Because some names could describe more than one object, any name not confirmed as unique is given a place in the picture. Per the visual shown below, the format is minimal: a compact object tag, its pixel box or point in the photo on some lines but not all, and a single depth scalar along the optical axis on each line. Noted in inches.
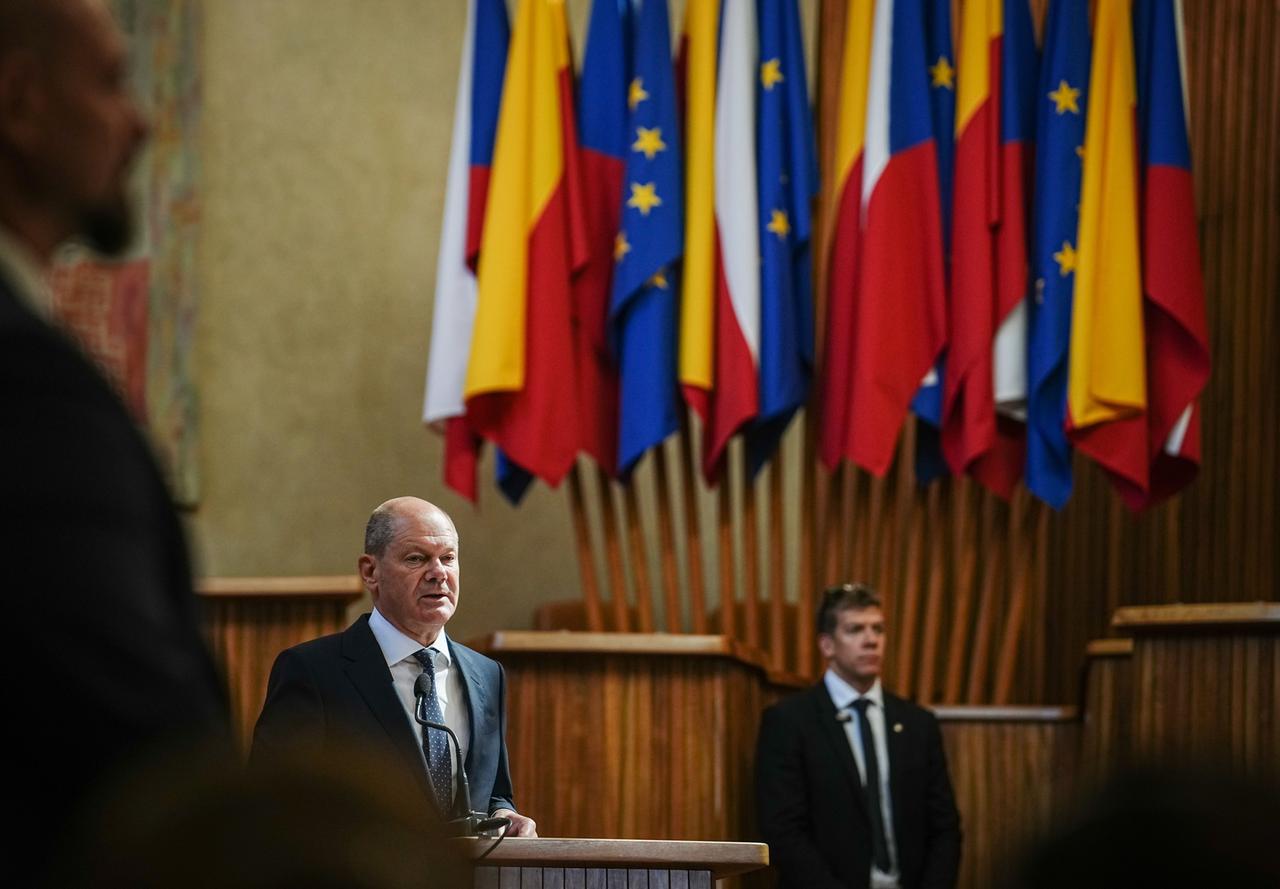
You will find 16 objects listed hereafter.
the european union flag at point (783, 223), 497.0
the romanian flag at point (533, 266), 490.9
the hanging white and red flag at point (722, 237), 493.4
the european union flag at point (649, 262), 490.9
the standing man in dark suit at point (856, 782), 427.8
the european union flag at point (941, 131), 514.0
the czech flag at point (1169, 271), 491.2
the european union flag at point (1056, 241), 490.0
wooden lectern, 243.4
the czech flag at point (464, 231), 505.7
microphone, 243.4
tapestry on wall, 560.7
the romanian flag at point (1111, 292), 483.8
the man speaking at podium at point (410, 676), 276.2
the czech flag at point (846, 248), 503.8
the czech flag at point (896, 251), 494.3
